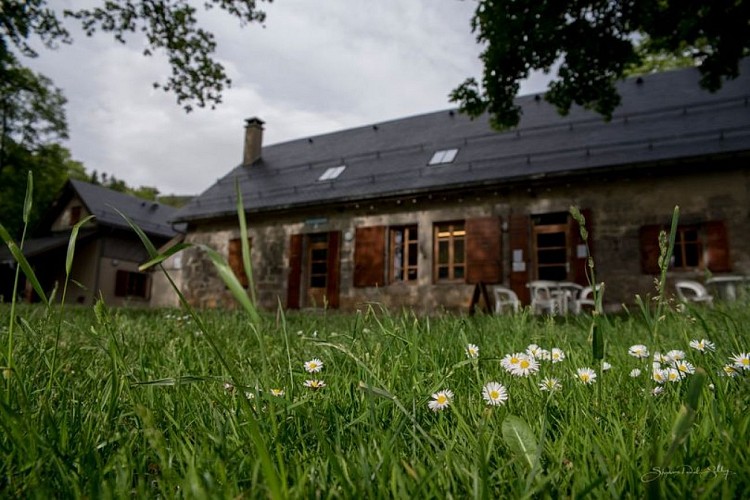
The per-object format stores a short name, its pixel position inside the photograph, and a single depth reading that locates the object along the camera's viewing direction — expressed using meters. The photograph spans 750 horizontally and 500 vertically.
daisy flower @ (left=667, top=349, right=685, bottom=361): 1.40
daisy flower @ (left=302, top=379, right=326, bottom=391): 1.37
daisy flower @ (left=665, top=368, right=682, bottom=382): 1.30
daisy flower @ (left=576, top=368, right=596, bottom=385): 1.36
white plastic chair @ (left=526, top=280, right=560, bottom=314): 8.70
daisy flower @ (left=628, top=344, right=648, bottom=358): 1.69
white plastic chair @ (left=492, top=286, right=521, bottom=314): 9.26
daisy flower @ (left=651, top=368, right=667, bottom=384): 1.28
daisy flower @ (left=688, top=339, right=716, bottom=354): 1.44
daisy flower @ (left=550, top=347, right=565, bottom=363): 1.55
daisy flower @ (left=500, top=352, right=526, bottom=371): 1.40
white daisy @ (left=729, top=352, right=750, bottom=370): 1.28
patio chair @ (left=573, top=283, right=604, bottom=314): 8.59
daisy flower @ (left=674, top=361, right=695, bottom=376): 1.29
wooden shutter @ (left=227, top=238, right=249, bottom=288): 14.44
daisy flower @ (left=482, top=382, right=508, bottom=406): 1.19
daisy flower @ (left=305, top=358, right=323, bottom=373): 1.53
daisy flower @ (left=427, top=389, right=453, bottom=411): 1.19
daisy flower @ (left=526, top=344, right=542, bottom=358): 1.55
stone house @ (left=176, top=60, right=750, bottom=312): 10.17
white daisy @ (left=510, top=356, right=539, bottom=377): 1.34
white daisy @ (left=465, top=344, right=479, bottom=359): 1.52
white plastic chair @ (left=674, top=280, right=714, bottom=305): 7.06
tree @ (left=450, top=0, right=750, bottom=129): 6.58
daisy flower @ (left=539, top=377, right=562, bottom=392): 1.28
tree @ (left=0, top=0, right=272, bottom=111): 8.88
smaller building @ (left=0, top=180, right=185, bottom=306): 21.42
